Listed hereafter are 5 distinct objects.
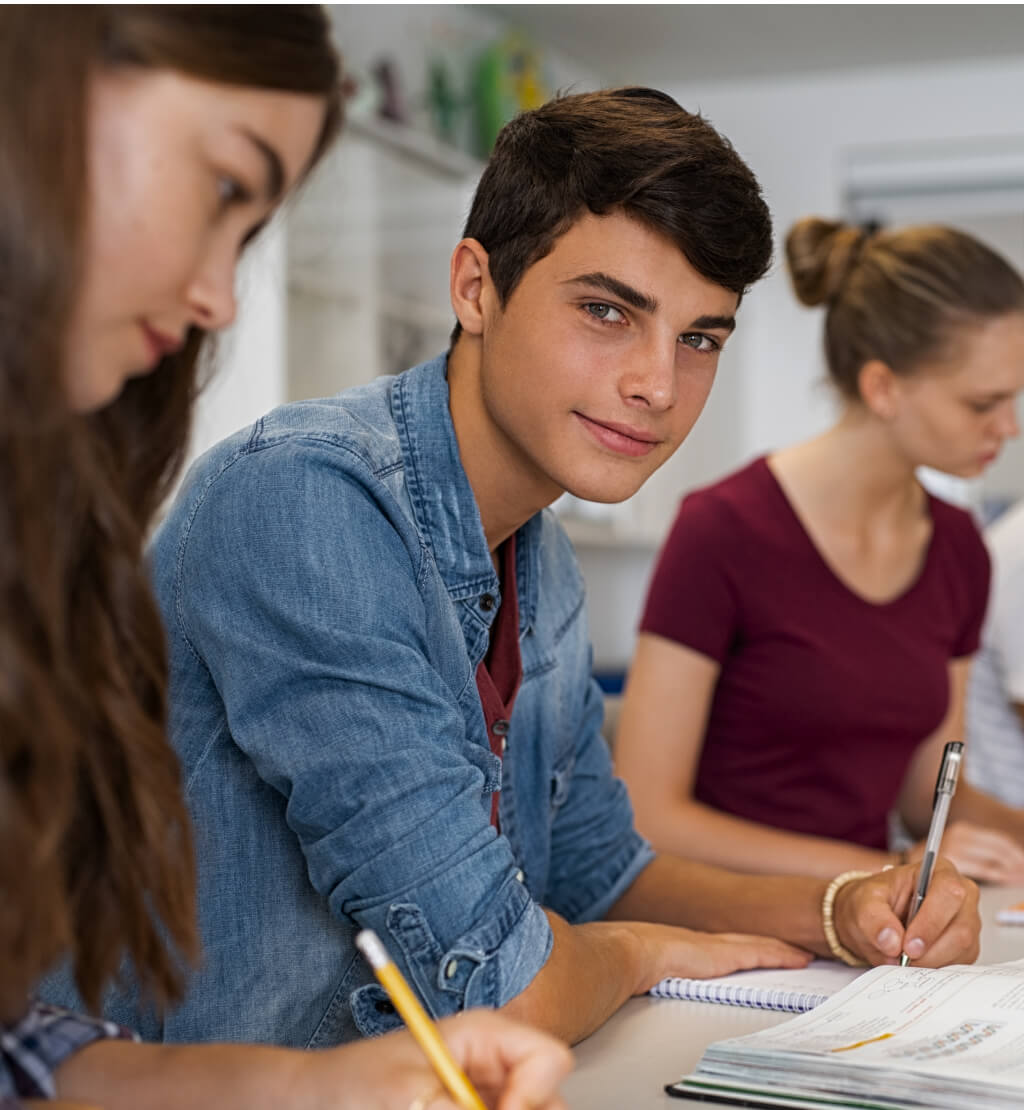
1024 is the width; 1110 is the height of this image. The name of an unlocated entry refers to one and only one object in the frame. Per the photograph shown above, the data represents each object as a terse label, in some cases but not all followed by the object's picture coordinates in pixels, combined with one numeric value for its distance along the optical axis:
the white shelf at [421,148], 2.96
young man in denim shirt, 0.90
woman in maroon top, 1.72
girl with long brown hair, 0.57
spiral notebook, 1.01
